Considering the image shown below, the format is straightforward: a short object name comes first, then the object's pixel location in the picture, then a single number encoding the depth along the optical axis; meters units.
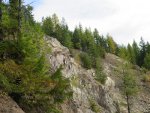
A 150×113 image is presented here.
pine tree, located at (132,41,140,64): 94.84
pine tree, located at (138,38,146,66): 91.19
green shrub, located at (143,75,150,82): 77.53
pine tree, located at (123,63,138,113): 58.82
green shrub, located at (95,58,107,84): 62.91
